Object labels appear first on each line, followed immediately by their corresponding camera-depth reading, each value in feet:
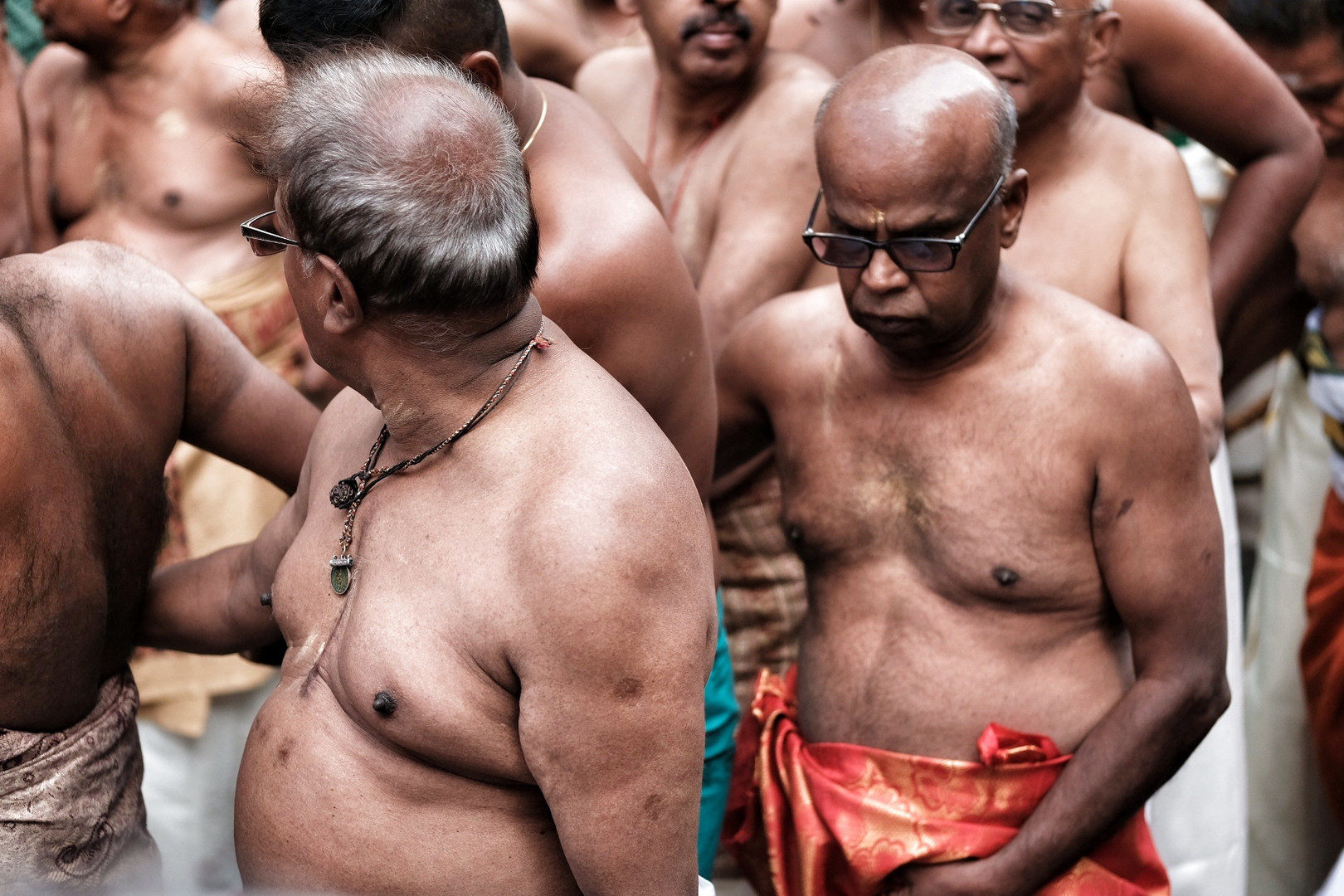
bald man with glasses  10.28
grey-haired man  9.27
